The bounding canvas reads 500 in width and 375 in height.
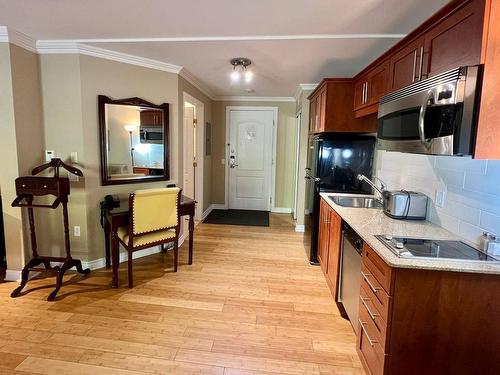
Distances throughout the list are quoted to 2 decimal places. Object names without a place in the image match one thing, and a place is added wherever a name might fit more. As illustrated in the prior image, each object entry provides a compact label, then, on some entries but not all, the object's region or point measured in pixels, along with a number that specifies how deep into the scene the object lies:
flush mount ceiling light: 3.17
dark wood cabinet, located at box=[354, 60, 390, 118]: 2.25
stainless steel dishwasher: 1.97
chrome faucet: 2.42
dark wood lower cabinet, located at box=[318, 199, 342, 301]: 2.44
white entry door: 5.70
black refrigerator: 3.10
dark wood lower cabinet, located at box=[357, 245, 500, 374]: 1.34
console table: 2.73
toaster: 2.14
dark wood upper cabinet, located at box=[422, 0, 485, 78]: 1.26
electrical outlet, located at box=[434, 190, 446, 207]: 1.96
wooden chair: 2.72
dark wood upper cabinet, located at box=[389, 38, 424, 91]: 1.77
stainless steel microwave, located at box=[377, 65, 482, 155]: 1.23
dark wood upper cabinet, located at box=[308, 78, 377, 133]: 3.04
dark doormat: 5.06
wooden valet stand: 2.54
